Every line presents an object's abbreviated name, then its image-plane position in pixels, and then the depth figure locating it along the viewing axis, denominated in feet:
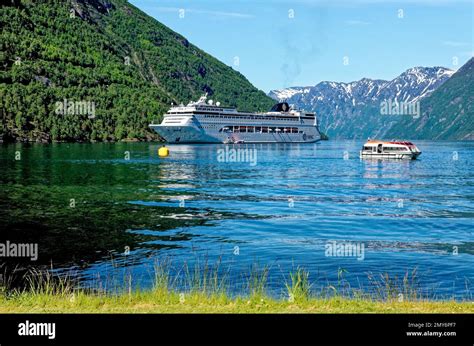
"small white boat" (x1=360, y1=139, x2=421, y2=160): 461.78
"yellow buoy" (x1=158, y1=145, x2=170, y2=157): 471.62
